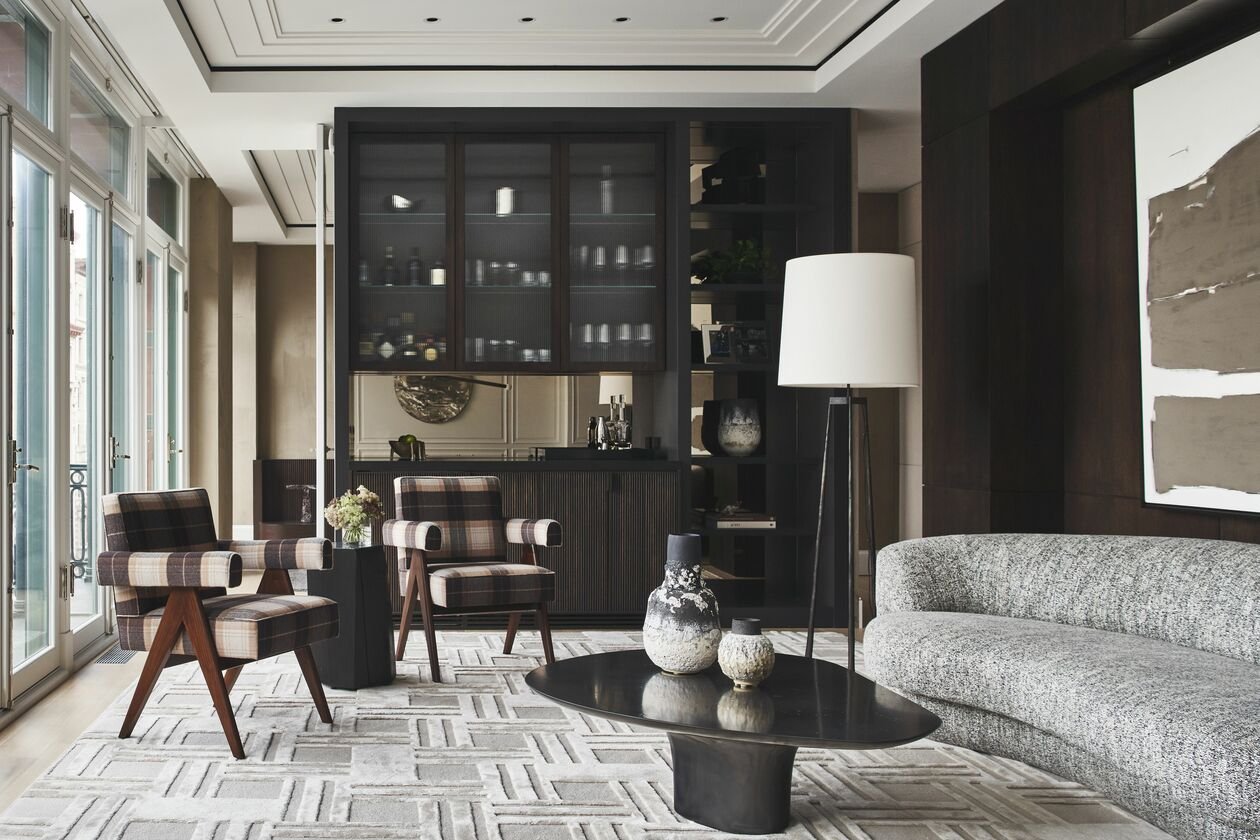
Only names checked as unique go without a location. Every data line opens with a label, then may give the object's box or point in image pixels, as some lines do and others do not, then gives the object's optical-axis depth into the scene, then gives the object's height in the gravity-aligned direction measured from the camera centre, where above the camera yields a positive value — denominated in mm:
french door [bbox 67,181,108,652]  4988 +145
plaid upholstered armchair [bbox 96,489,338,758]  3279 -567
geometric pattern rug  2668 -985
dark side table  4102 -750
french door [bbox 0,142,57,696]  3895 +17
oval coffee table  2379 -670
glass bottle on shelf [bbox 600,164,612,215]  5766 +1245
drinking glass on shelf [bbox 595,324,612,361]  5781 +464
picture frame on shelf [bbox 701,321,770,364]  5820 +449
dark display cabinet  5688 +935
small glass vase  4262 -431
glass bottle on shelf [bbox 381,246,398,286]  5684 +823
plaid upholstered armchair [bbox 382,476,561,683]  4285 -549
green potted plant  5840 +876
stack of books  5730 -497
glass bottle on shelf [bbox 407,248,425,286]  5699 +835
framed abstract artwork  3287 +471
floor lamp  3938 +380
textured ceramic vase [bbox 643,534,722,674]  2811 -492
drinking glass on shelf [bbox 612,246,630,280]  5770 +888
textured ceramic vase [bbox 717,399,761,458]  5820 -4
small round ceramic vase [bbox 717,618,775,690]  2688 -567
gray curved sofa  2361 -625
